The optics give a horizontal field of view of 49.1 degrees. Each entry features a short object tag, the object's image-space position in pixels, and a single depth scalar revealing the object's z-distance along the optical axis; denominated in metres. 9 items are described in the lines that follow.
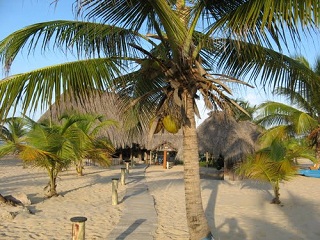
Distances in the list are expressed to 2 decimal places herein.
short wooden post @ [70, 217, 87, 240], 4.19
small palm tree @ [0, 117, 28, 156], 8.39
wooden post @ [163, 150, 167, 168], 22.41
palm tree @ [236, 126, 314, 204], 9.40
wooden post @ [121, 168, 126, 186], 12.85
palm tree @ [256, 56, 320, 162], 15.55
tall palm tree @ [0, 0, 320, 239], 3.50
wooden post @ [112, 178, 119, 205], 8.73
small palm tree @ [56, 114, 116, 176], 9.45
